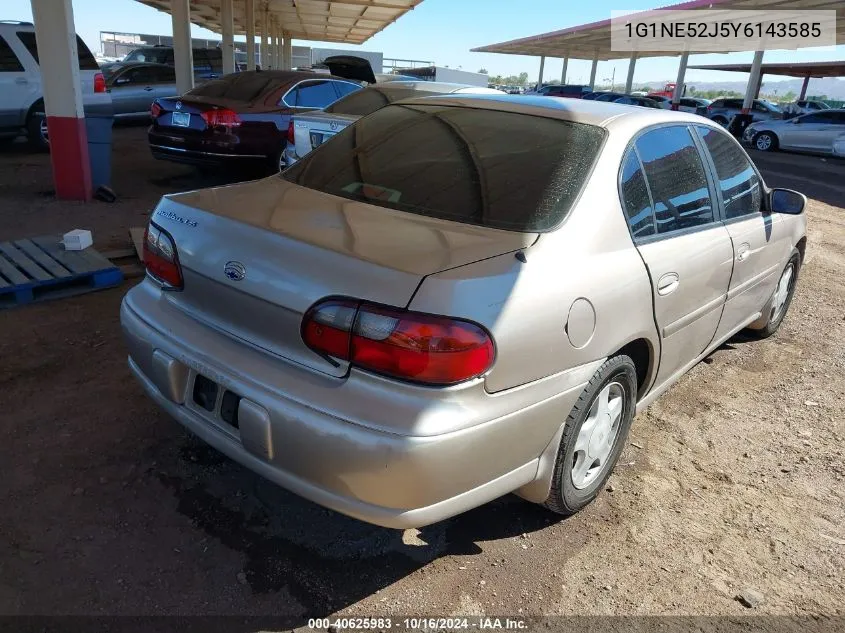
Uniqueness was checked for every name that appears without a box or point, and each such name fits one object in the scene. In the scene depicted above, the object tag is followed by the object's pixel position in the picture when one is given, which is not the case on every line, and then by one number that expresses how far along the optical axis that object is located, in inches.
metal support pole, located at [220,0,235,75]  653.9
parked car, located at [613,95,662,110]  908.6
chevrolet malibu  73.2
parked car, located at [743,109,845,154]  748.0
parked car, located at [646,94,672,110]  1113.1
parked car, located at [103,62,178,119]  539.5
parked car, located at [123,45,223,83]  725.3
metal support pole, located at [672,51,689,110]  1214.3
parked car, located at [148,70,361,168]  307.7
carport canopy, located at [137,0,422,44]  771.2
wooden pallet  168.1
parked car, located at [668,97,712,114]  1199.4
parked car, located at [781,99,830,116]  1118.7
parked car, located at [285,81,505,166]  265.3
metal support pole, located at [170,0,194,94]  505.0
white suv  360.2
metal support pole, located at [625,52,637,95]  1555.1
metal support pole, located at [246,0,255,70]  765.8
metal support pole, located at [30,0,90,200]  266.7
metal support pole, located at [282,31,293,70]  1451.8
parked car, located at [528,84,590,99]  1228.1
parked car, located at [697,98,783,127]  1000.2
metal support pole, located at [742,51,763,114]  987.9
